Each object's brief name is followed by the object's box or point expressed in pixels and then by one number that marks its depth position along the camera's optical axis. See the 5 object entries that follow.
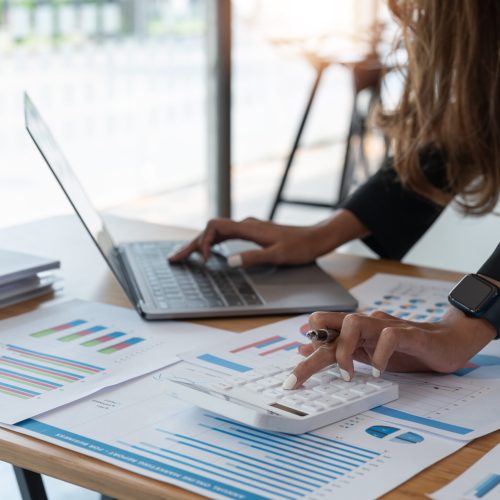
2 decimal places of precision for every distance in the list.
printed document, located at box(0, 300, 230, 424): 1.27
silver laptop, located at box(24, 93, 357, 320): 1.48
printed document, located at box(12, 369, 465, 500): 1.13
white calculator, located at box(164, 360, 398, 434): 1.19
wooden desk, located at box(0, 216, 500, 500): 1.14
